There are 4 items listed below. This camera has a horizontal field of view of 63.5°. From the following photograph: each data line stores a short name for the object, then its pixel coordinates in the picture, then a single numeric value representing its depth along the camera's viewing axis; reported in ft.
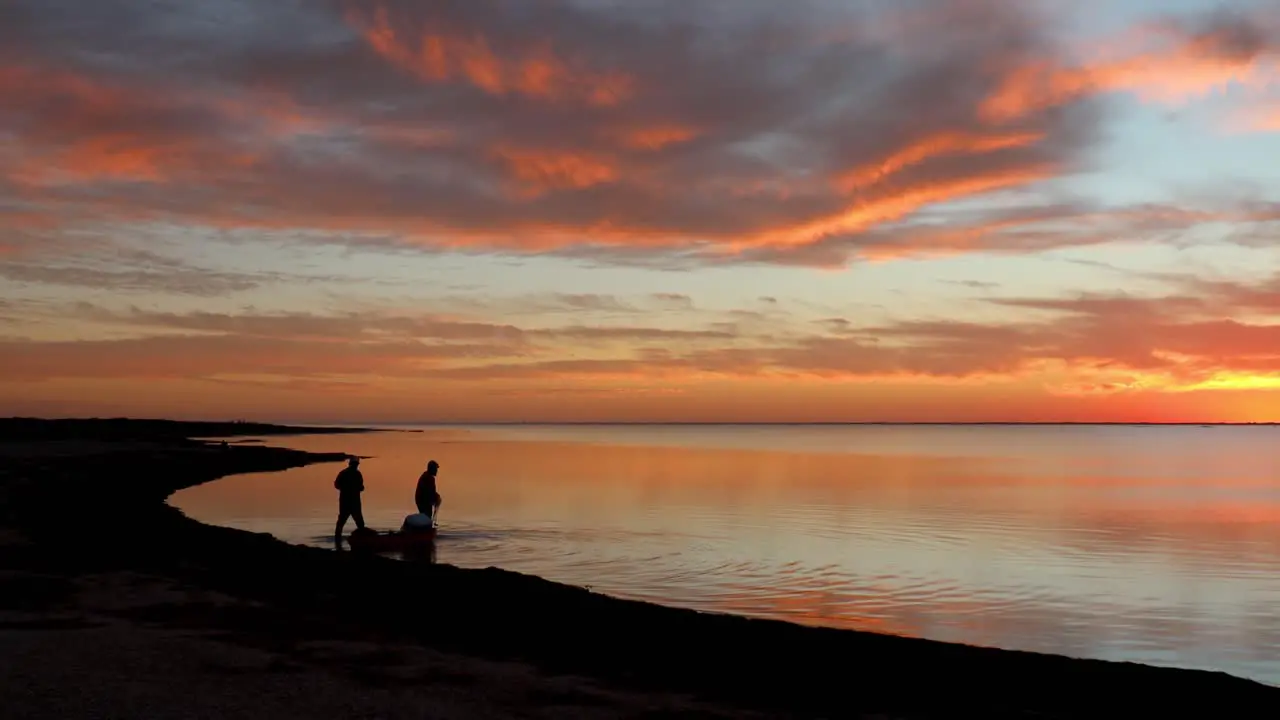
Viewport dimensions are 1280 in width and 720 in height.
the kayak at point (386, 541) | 107.65
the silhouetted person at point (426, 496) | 115.85
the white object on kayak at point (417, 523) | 111.34
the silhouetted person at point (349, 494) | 110.22
